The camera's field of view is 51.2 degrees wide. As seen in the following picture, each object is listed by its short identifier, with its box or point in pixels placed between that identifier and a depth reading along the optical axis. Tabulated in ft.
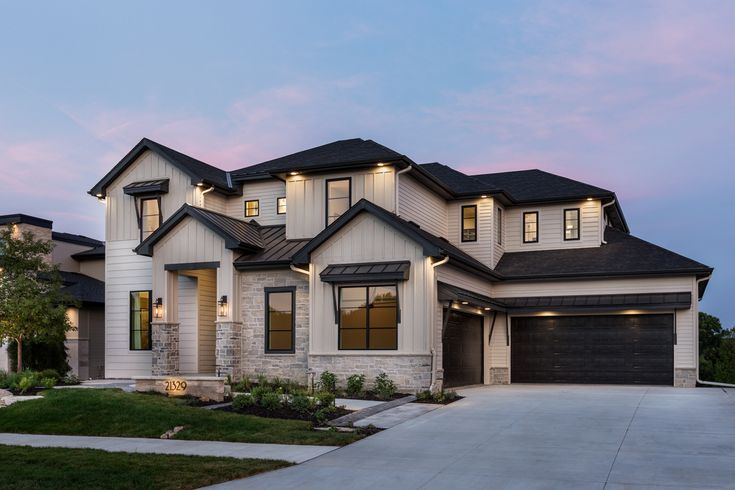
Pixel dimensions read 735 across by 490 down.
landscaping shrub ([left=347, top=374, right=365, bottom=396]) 66.80
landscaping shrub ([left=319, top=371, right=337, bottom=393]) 68.69
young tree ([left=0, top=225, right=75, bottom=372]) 77.87
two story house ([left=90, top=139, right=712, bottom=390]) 71.00
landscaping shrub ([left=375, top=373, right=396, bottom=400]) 64.49
